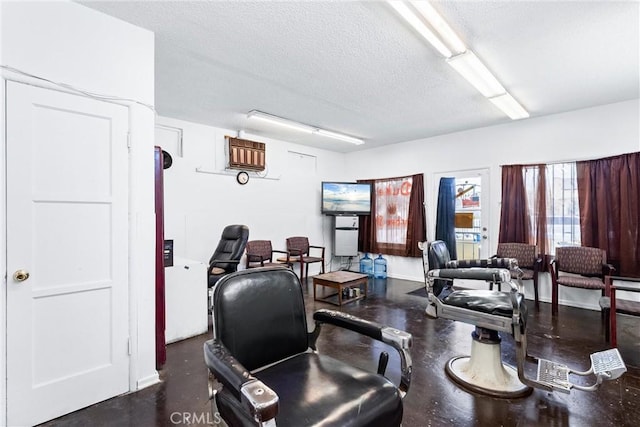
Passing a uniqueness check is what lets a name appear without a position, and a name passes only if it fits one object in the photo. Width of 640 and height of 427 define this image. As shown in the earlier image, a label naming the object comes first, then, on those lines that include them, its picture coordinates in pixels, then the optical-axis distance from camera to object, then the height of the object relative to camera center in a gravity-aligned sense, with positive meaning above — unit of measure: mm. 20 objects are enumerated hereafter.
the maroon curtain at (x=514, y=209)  4488 +82
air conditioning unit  5062 +1096
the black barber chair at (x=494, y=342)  2012 -929
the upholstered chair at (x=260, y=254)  5062 -637
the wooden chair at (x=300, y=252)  5441 -661
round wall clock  5242 +702
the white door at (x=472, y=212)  4973 +46
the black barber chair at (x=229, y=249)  3827 -430
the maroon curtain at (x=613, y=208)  3682 +76
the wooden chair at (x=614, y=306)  2726 -874
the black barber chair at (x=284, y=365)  1082 -636
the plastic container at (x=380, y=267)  6188 -1067
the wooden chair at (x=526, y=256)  4125 -599
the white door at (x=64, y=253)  1776 -217
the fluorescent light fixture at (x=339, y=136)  5077 +1438
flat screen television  6305 +382
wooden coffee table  4105 -917
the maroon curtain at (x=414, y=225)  5695 -182
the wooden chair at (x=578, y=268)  3588 -685
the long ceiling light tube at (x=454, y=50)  2014 +1370
